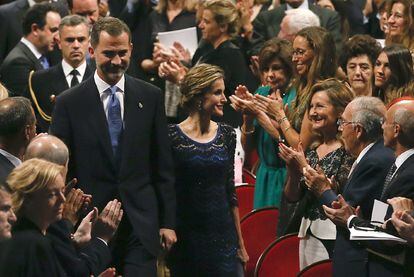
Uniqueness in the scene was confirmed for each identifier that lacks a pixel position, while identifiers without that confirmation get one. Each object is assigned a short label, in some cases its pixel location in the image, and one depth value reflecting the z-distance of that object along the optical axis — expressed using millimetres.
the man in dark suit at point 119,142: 14633
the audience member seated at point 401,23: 19781
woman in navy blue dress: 15820
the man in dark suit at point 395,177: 13773
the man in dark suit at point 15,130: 13539
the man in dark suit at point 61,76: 18187
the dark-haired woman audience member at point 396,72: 17250
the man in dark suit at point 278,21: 22953
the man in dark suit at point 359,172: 14367
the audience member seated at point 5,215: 10758
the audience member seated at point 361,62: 18453
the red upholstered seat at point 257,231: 18047
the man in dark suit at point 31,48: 20078
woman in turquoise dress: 17828
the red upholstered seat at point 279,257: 16797
